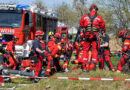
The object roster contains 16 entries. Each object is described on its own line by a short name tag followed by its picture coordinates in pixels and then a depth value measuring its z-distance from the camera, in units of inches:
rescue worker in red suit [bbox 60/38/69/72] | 791.8
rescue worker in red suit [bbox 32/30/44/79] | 622.0
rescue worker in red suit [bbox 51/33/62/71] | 671.4
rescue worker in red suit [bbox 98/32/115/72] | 688.8
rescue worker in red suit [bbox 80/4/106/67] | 594.3
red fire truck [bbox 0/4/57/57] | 922.6
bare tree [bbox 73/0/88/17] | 2008.8
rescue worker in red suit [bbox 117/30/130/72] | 636.5
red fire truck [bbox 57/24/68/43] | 1468.5
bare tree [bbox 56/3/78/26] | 3500.6
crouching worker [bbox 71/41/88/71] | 632.3
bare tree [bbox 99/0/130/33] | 1105.5
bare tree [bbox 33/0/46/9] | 2922.9
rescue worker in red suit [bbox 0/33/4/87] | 649.1
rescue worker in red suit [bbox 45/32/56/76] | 663.8
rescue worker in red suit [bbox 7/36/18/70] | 793.3
